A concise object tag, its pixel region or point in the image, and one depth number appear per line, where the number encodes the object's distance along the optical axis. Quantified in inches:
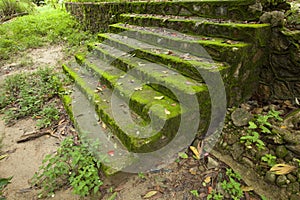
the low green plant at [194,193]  84.7
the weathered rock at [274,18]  101.6
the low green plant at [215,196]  81.7
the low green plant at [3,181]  68.7
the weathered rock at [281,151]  84.9
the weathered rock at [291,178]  78.2
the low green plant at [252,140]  89.6
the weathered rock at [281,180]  79.0
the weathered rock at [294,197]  75.0
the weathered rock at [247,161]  89.0
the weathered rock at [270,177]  81.0
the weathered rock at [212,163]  95.3
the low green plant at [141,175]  94.2
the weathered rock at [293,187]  76.5
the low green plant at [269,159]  84.3
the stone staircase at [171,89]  92.3
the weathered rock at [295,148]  82.0
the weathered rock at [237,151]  93.5
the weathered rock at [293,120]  93.4
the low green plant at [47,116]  138.3
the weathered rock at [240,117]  101.2
